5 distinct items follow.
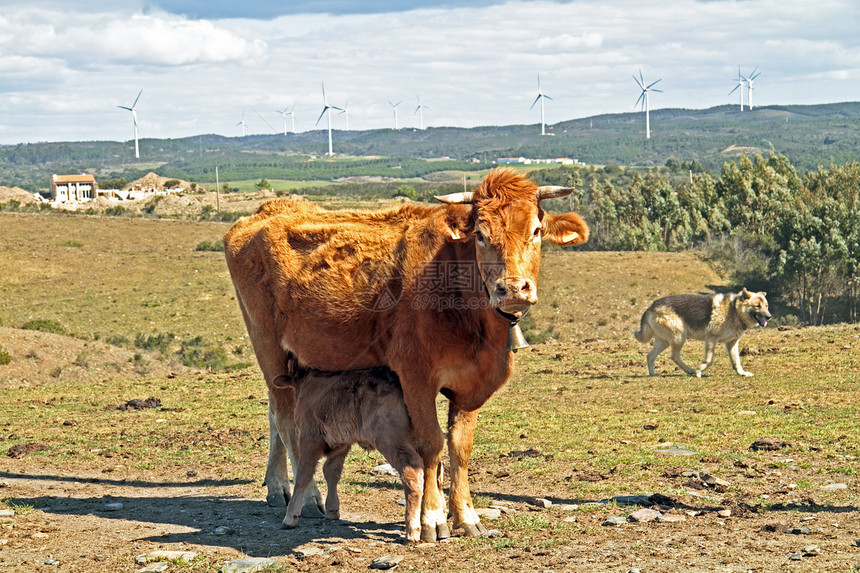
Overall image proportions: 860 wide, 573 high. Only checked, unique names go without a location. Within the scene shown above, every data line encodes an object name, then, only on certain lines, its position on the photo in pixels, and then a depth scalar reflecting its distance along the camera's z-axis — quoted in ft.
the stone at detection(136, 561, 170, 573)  50.96
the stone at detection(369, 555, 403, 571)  50.65
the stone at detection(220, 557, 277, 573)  50.19
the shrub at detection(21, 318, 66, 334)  252.83
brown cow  52.29
